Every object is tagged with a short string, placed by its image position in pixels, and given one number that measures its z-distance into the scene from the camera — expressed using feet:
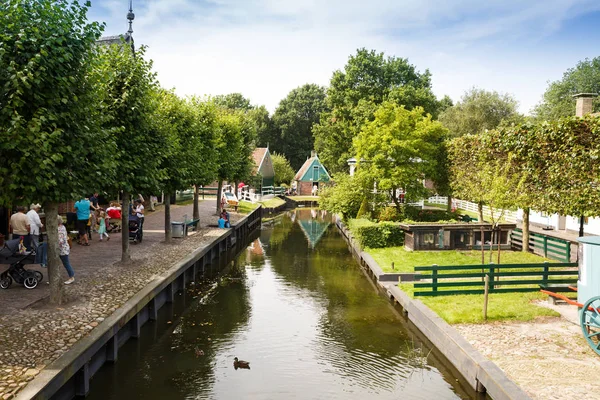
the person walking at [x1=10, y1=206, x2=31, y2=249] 46.29
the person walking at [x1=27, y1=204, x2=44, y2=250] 47.26
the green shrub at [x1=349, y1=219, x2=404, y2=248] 76.89
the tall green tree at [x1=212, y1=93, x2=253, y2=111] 282.36
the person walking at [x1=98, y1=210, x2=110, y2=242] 67.85
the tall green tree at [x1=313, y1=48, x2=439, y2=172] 151.64
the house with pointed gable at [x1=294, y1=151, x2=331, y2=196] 223.30
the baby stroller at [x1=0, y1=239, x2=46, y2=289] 40.83
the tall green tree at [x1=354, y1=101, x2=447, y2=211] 89.25
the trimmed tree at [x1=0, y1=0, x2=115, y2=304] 31.45
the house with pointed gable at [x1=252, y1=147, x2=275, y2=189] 206.49
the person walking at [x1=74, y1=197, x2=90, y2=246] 61.87
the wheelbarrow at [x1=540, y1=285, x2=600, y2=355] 32.76
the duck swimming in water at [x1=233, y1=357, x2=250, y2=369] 35.86
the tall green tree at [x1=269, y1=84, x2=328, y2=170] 271.28
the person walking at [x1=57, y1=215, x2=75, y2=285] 41.09
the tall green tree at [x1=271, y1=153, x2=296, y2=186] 226.38
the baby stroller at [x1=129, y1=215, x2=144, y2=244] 67.72
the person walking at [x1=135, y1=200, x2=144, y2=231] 69.01
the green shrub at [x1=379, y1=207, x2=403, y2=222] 90.12
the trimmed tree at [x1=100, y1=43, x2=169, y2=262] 48.78
